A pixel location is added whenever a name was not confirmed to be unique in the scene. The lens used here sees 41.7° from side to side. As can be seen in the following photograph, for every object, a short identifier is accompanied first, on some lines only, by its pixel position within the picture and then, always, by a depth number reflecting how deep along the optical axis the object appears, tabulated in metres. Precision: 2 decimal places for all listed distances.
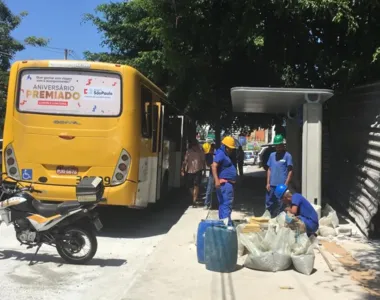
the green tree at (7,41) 24.31
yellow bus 8.45
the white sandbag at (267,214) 8.59
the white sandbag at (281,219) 7.18
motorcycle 6.70
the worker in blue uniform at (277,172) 8.95
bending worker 7.39
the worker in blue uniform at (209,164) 12.18
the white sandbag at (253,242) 6.45
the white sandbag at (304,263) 6.19
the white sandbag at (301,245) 6.36
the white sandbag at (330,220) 8.85
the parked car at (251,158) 41.26
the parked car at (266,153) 16.94
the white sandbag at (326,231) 8.57
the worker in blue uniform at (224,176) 8.22
